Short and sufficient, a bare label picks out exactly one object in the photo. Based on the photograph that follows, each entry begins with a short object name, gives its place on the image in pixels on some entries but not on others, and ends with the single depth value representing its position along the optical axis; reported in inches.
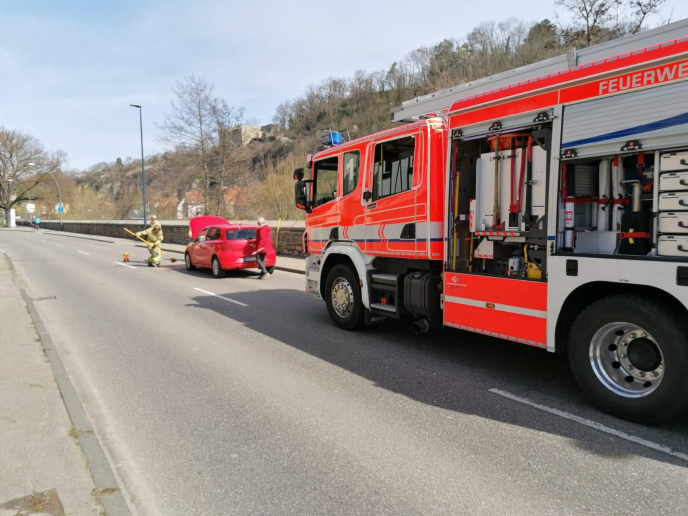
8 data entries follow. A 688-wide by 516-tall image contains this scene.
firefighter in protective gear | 677.9
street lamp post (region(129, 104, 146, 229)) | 1288.1
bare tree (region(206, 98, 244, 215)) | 1295.5
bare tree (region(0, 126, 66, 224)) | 2753.4
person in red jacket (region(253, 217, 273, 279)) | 550.3
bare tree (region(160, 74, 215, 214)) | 1288.1
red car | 557.6
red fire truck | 150.7
